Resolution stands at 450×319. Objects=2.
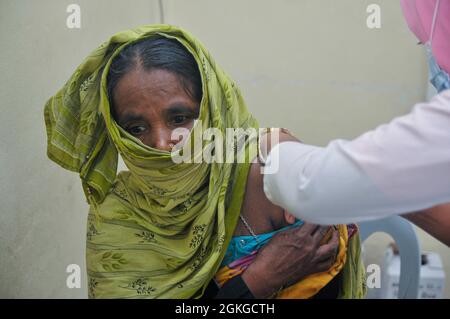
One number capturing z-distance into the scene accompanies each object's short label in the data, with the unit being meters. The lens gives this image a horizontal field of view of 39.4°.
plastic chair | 2.11
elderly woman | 1.48
